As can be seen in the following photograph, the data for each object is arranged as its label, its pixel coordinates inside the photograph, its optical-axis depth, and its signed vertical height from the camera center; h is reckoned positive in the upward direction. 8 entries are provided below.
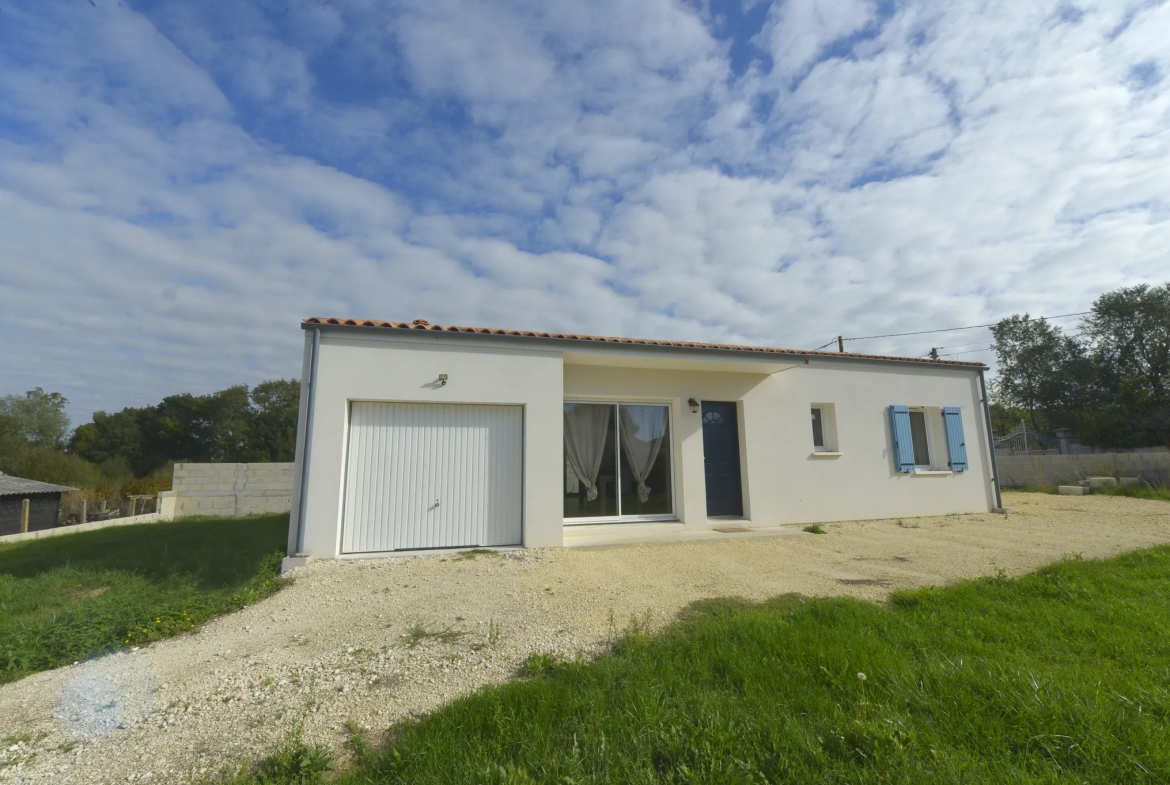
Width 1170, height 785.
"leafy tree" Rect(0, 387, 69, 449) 30.83 +3.55
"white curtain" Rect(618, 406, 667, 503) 8.42 +0.53
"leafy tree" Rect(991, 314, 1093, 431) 28.47 +5.26
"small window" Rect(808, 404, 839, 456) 9.33 +0.71
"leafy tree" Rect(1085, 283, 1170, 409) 24.98 +6.36
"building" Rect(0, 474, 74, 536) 11.75 -0.62
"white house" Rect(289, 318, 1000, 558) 6.34 +0.47
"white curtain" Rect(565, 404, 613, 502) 8.17 +0.49
